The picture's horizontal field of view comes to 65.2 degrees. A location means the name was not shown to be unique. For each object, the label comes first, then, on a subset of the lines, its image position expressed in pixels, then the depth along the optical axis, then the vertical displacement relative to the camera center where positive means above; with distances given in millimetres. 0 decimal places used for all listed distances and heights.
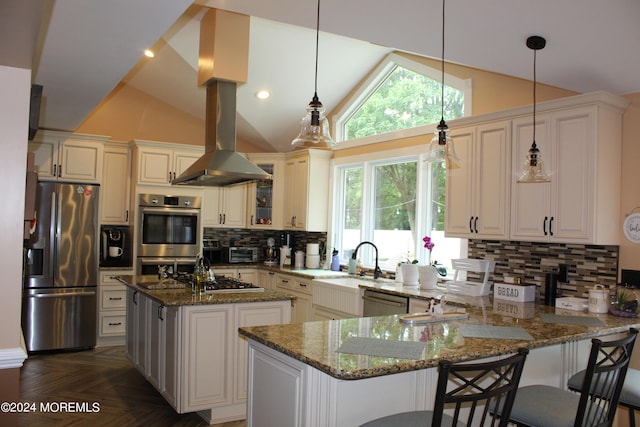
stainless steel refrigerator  5320 -548
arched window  4820 +1367
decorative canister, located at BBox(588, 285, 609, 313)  3227 -436
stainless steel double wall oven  5977 -95
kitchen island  3453 -858
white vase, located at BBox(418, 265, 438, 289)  4312 -408
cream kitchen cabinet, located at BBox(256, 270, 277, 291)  6200 -671
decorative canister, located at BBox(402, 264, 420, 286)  4578 -421
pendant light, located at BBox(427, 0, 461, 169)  2701 +455
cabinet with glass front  6660 +400
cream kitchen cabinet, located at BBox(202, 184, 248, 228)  6598 +240
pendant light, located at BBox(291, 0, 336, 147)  2586 +525
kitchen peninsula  1963 -514
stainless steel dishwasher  4090 -637
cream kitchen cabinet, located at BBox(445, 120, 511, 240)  3818 +375
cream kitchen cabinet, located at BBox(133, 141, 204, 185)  6023 +778
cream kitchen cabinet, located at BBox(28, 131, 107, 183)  5559 +736
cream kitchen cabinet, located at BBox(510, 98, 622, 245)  3291 +368
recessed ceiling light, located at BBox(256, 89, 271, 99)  5992 +1586
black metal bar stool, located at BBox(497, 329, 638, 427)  2006 -746
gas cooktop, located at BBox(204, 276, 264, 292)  3932 -498
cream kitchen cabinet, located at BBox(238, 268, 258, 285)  6391 -638
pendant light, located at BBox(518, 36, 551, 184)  2955 +407
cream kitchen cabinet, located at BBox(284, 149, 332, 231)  6223 +475
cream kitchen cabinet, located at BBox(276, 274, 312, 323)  5434 -758
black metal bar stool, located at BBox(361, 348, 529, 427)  1609 -547
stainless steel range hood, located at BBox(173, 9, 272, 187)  4207 +1241
